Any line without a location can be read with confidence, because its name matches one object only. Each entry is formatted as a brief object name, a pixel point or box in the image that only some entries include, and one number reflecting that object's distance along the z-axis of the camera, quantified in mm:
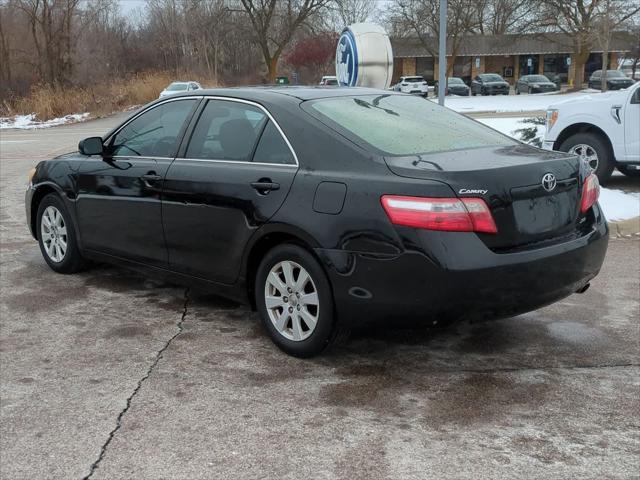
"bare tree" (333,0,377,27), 68481
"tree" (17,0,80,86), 36738
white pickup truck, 9758
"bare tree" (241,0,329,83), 52188
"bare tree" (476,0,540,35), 52625
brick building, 67375
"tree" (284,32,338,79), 63906
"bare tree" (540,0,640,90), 45250
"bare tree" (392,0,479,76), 52594
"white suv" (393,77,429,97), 50156
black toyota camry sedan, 3705
